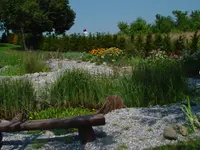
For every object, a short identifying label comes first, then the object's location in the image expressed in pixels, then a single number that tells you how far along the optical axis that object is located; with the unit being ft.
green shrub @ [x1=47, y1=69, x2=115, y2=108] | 20.88
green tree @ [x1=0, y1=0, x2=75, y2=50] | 91.71
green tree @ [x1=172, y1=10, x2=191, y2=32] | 116.70
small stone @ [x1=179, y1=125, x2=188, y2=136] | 13.21
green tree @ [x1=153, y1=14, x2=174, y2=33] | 109.18
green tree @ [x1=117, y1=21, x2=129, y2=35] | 127.13
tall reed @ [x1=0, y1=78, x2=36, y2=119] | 20.10
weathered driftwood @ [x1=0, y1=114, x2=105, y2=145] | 12.96
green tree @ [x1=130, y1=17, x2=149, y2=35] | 120.57
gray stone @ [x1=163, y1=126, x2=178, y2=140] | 12.97
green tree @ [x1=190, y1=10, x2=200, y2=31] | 110.79
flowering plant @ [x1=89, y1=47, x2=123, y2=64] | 44.42
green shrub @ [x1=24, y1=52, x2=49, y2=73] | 36.86
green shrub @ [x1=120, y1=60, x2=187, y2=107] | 19.33
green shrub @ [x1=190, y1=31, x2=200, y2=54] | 50.15
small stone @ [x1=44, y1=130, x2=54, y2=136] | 15.21
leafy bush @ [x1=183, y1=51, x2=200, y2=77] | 31.32
